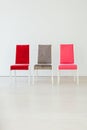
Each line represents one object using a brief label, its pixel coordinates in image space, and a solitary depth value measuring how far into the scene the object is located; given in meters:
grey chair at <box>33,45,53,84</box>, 5.86
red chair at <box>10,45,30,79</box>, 5.89
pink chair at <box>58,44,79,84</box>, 5.80
